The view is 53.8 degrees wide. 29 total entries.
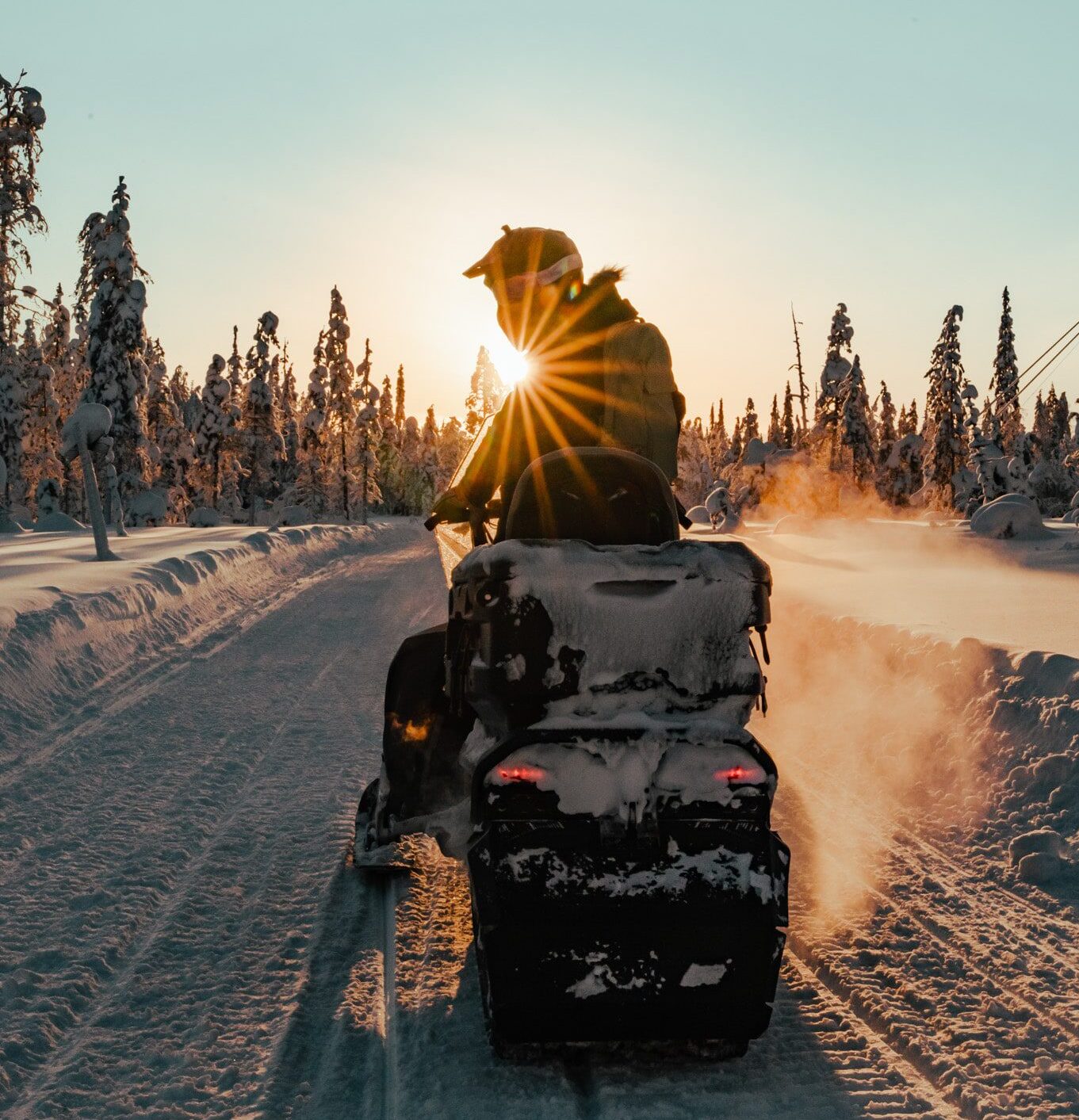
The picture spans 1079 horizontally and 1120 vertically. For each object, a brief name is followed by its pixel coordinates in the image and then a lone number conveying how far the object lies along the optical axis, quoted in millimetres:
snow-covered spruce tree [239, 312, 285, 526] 62156
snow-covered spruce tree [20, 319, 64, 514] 47031
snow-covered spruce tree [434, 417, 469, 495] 117938
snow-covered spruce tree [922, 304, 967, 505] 50875
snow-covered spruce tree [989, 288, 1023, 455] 54938
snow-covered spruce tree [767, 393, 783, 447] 80762
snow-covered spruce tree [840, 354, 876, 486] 55062
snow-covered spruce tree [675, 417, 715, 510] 121562
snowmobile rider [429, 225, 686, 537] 4324
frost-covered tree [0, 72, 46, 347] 28062
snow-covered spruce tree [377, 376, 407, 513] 104062
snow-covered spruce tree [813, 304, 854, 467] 55875
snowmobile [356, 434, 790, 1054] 2785
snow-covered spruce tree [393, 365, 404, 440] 152500
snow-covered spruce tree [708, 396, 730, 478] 131738
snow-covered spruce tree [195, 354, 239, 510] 63094
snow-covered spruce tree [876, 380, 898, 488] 93812
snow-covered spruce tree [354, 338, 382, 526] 72000
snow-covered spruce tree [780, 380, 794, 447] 59969
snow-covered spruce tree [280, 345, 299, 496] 76188
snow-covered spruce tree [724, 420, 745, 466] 91894
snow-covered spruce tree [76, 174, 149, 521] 39094
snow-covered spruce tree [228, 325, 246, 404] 74938
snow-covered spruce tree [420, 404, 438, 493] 116312
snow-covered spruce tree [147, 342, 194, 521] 66750
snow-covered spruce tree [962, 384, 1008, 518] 35250
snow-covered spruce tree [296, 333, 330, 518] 67938
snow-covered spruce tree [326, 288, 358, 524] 67688
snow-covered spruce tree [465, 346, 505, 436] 109875
